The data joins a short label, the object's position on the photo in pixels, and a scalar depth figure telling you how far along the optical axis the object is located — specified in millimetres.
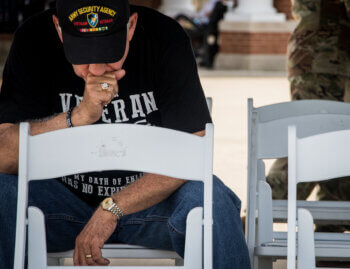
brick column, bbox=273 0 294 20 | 25868
